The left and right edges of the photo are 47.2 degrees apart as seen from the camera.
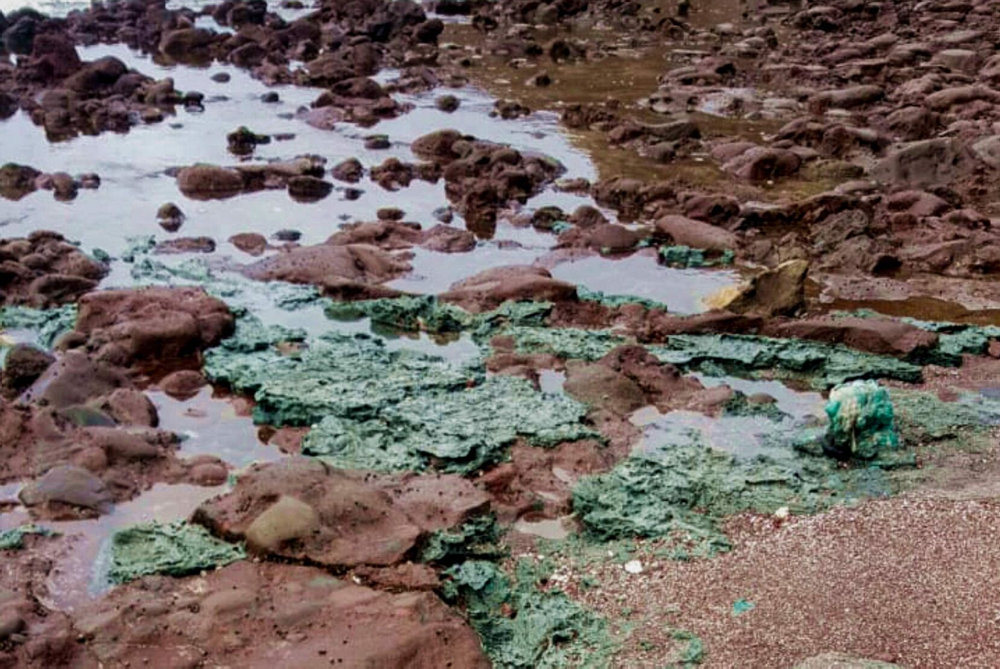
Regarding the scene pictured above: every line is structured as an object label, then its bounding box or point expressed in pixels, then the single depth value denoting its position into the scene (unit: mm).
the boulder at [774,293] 9273
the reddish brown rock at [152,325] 8469
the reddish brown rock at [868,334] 8492
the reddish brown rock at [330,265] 10094
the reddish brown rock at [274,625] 4984
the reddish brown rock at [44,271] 9555
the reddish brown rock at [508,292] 9523
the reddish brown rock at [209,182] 12969
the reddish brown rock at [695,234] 11112
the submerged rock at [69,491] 6410
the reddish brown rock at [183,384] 8047
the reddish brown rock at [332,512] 5715
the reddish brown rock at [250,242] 11016
